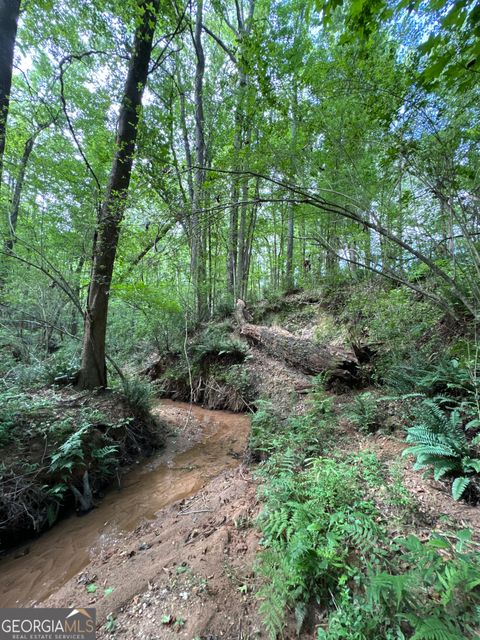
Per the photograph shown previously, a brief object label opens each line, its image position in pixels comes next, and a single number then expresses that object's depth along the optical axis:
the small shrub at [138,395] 4.19
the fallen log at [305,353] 4.06
